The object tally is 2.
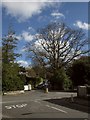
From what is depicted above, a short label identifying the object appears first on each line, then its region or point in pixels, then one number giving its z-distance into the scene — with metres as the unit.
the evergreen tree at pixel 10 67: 14.61
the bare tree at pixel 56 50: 20.99
